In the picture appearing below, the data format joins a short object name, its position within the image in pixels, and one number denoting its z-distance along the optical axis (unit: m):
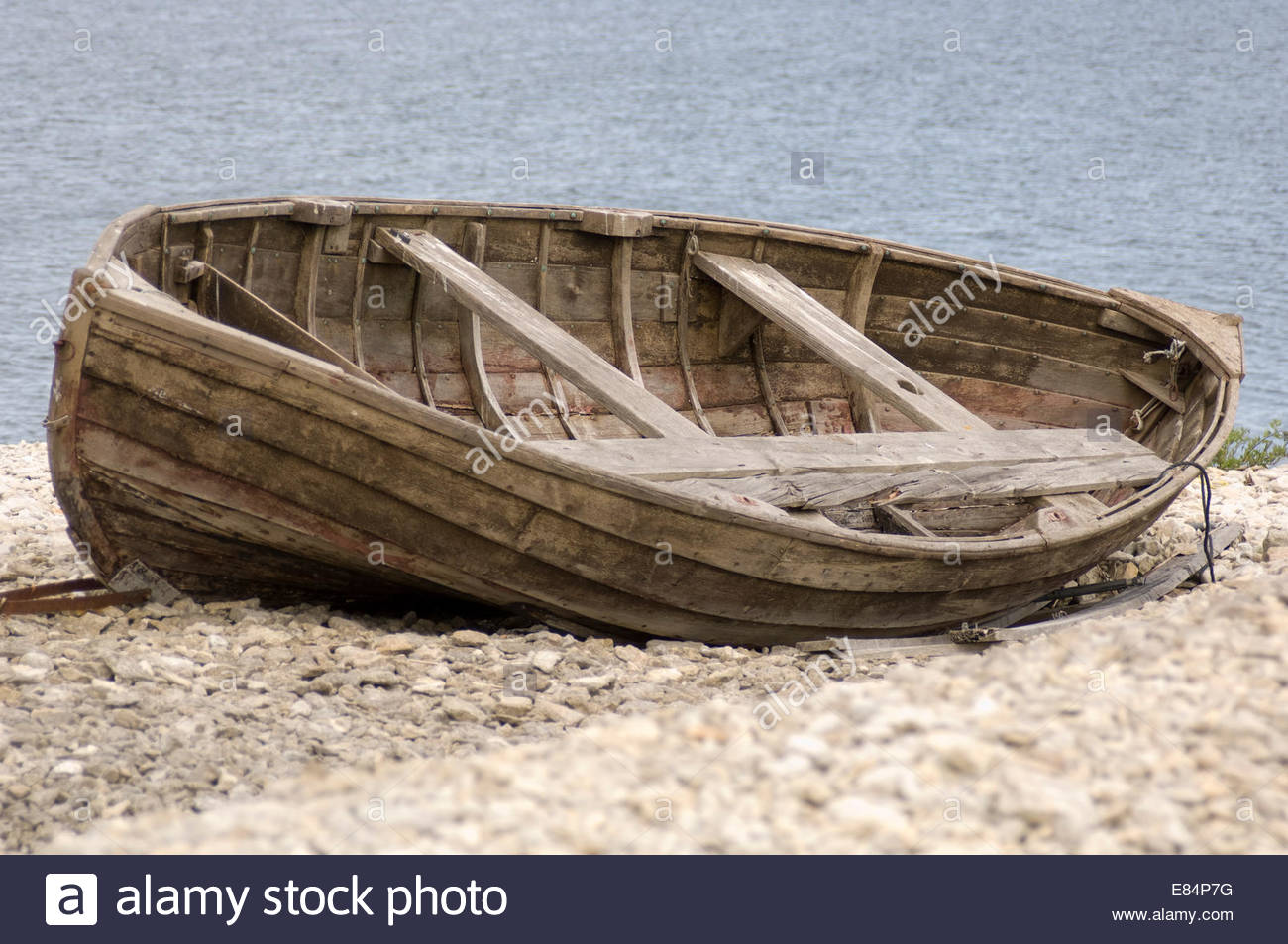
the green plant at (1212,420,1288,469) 21.69
